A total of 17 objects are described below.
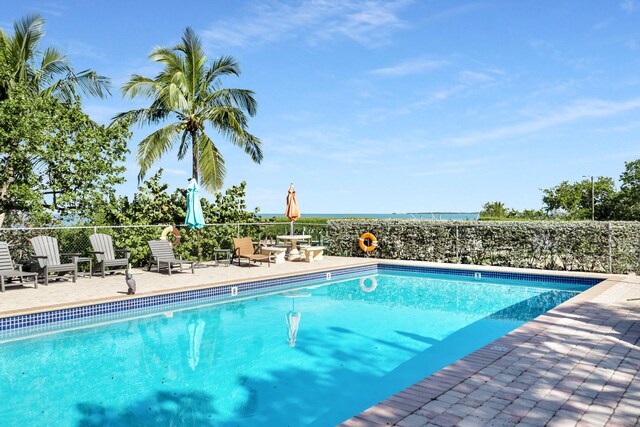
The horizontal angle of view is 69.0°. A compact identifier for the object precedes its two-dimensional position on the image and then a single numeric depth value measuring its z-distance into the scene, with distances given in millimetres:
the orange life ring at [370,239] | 15914
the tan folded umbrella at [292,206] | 15212
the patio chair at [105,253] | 10789
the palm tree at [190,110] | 16156
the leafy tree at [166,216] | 12781
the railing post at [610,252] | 12119
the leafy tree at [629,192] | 28312
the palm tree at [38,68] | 15375
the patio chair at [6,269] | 8680
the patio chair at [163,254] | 11400
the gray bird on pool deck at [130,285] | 8414
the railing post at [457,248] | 14734
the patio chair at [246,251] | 12959
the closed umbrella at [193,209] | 12625
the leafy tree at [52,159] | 12648
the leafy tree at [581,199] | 30906
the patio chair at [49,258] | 9586
